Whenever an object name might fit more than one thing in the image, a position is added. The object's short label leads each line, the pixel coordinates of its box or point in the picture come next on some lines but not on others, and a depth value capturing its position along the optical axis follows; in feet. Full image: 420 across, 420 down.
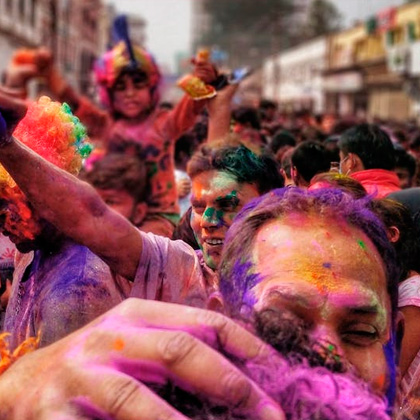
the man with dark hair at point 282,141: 17.47
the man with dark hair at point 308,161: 11.26
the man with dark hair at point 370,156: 12.50
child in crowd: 15.98
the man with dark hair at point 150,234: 5.30
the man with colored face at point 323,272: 4.15
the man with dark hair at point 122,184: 14.44
